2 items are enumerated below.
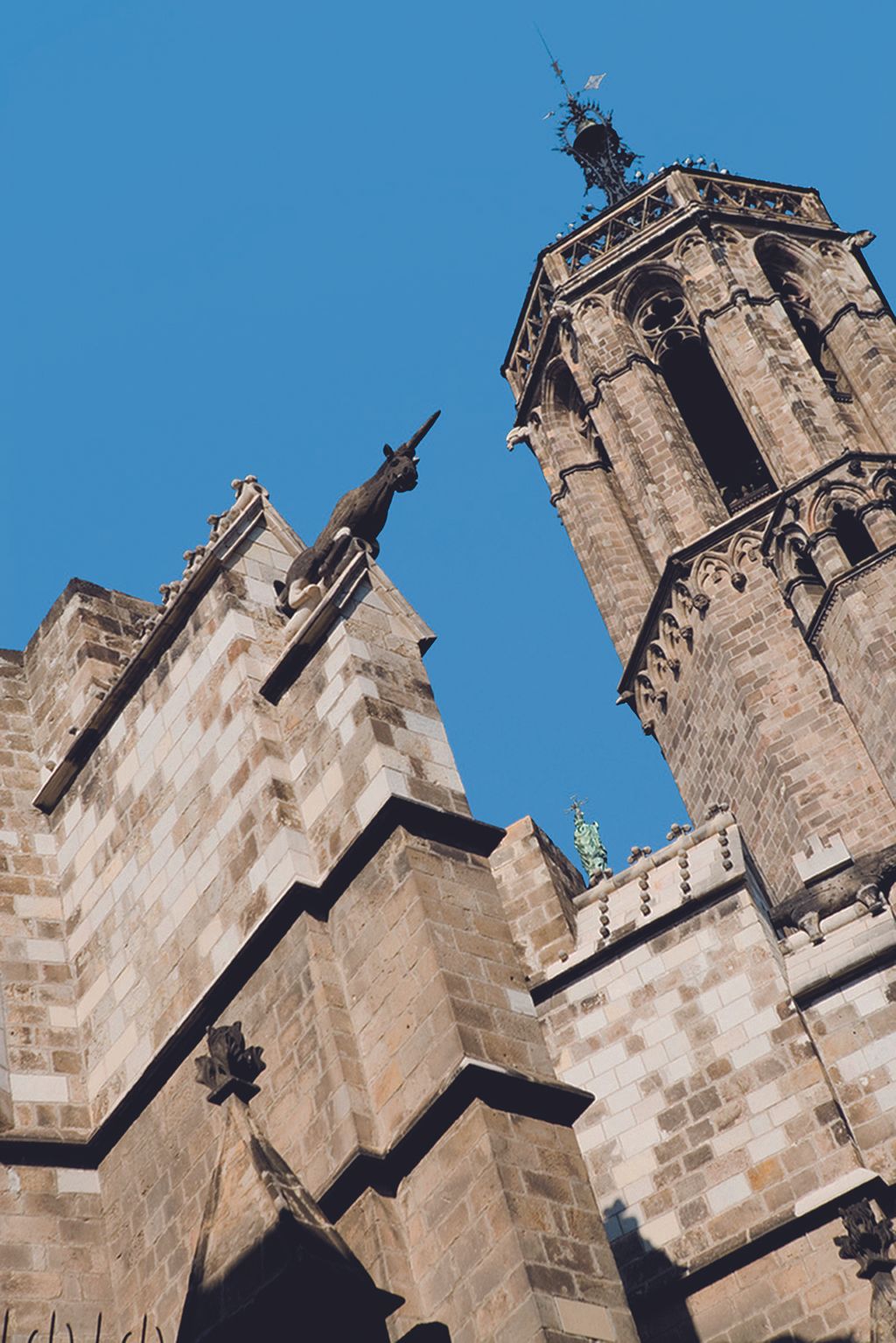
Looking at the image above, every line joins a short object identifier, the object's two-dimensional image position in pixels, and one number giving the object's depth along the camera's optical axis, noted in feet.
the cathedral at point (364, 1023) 56.77
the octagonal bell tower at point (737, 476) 164.52
